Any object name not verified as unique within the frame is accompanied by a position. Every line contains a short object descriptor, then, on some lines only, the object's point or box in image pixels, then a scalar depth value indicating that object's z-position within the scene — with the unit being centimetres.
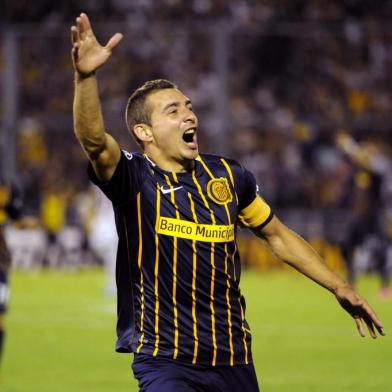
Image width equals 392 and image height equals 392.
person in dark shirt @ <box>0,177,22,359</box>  2006
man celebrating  1102
